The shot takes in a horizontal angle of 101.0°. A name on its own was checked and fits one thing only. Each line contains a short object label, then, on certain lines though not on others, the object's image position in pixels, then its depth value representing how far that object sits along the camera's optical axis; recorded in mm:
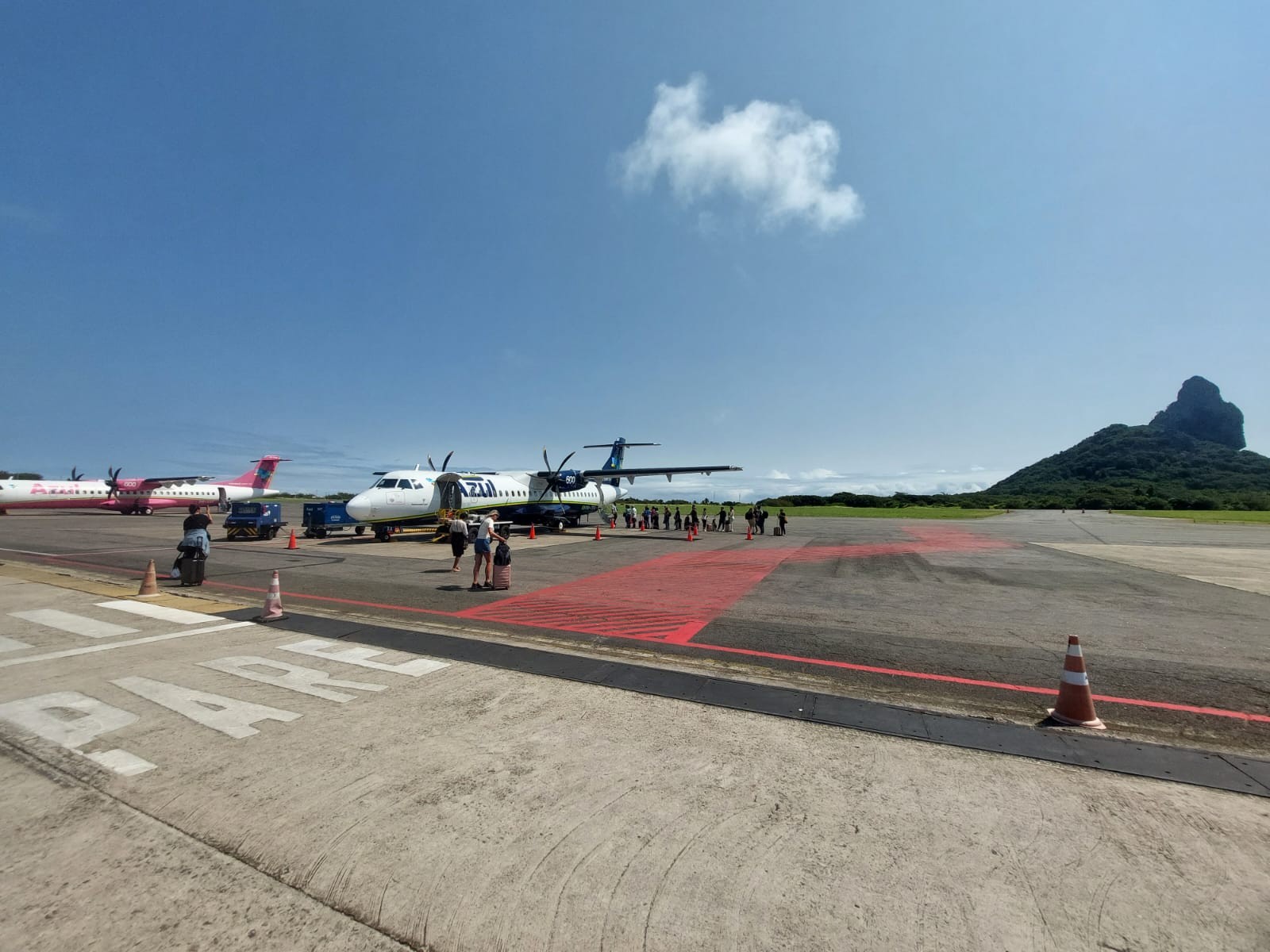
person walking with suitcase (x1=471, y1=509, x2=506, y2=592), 11852
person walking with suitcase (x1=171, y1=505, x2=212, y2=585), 11477
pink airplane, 42719
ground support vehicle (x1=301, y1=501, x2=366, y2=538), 25547
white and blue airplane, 22078
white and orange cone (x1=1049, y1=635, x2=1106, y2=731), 4926
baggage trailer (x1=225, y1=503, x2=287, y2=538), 24969
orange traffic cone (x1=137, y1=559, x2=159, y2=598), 10320
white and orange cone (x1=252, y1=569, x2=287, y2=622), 8562
